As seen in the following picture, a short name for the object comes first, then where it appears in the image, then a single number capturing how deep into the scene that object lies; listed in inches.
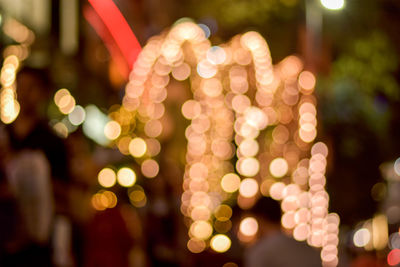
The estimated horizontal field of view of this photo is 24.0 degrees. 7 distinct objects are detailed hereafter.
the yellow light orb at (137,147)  687.1
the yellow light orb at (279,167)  686.5
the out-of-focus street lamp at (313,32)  743.7
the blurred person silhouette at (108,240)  437.4
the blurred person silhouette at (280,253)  277.9
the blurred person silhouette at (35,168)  242.1
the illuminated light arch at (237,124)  600.7
